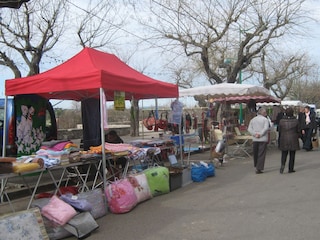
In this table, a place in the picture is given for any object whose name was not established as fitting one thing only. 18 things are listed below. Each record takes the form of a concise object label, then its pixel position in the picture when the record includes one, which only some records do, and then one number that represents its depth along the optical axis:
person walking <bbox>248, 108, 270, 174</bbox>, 9.84
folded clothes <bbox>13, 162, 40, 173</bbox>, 5.21
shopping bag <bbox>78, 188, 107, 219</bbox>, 6.08
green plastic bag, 7.49
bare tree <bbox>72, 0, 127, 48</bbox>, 18.07
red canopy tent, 6.79
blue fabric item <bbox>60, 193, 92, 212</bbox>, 5.52
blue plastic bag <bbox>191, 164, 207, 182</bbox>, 9.04
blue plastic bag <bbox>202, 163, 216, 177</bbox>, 9.51
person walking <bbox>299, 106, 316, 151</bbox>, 14.90
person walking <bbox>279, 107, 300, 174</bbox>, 9.49
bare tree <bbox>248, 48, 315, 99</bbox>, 35.94
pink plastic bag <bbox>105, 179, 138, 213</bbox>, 6.47
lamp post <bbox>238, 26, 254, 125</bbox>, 18.45
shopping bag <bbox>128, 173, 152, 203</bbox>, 6.96
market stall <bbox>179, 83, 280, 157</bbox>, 13.18
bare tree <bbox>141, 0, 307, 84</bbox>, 19.97
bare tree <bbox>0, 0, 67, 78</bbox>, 16.17
